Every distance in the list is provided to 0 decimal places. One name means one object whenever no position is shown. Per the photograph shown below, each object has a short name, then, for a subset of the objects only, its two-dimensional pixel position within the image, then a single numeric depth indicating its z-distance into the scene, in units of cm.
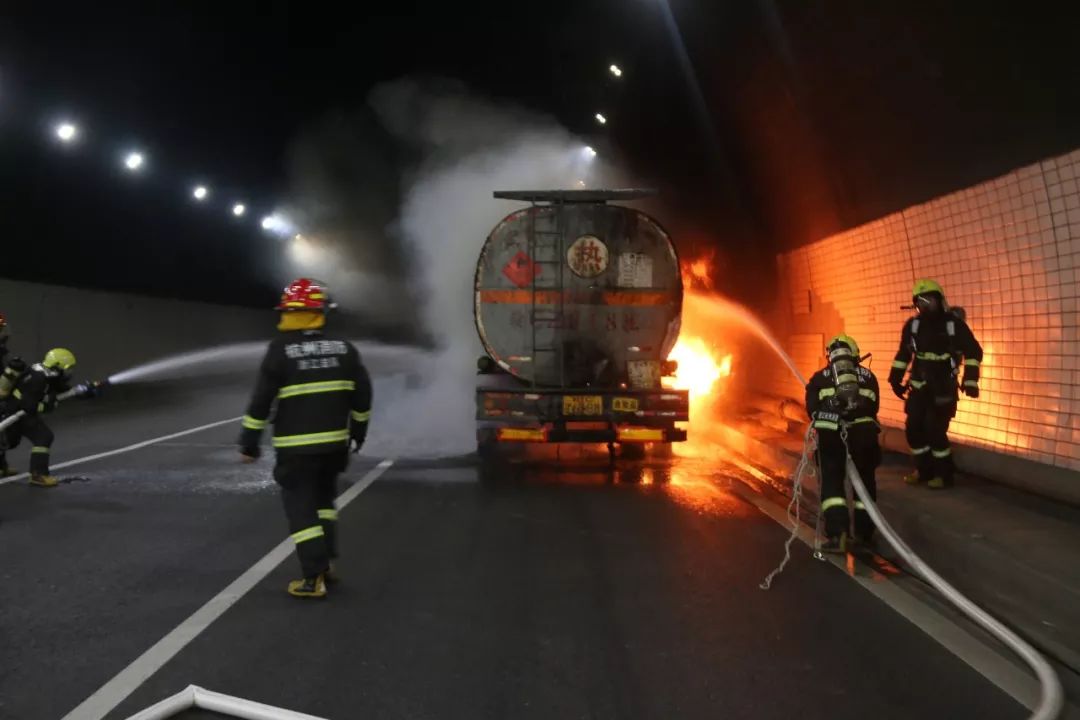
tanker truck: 937
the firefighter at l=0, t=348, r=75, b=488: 829
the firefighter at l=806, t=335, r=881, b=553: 574
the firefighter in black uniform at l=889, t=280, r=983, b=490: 721
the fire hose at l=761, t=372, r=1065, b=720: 349
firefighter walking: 490
